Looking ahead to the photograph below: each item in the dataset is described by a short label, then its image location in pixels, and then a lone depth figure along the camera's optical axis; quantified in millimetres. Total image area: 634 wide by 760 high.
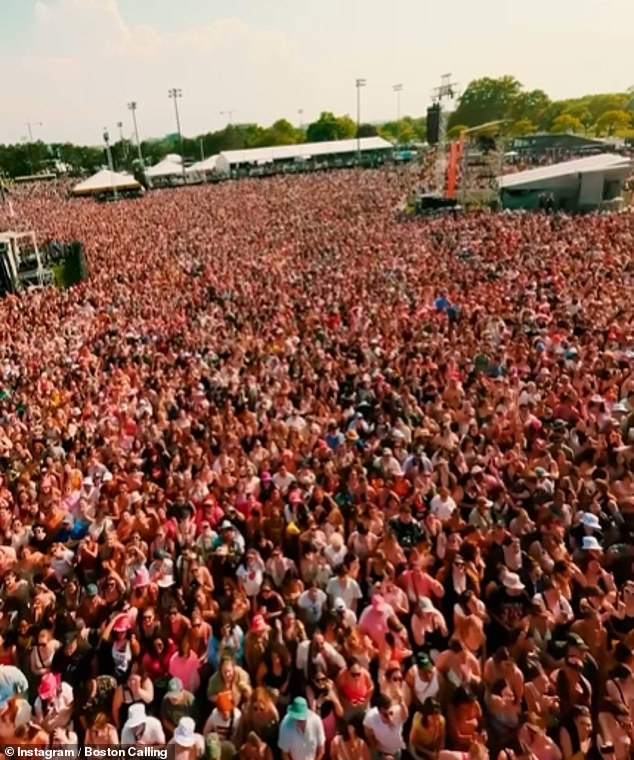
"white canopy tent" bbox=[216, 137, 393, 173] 68331
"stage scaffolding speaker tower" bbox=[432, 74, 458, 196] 35125
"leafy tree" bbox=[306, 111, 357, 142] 102750
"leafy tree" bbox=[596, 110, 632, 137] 91375
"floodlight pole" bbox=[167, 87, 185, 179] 66188
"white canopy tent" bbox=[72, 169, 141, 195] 50875
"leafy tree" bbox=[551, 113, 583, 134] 96312
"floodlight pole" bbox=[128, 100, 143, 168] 82875
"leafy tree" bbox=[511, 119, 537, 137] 96875
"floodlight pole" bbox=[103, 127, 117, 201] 69538
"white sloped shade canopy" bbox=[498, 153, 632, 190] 28234
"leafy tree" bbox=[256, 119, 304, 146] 101700
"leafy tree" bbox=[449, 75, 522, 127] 103562
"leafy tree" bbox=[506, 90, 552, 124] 106044
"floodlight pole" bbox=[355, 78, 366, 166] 68812
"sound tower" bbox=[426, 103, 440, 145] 37781
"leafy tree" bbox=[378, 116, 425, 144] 125638
